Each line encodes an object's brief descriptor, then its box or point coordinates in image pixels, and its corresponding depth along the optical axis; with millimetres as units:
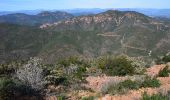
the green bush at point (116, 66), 16964
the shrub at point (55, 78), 13540
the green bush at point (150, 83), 11891
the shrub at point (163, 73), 14634
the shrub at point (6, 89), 10255
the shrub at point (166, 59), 23941
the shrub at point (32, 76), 11727
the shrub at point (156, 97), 8922
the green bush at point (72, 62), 21258
